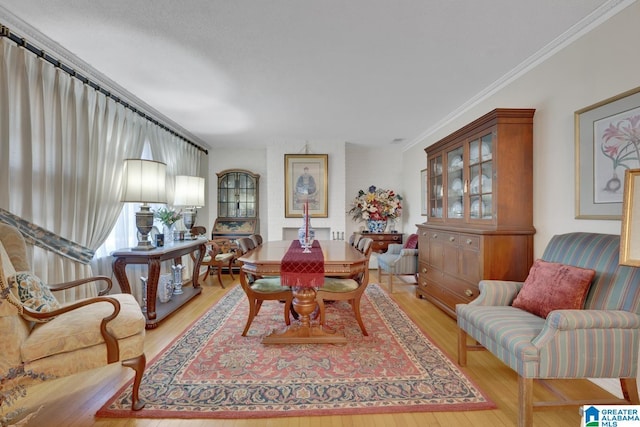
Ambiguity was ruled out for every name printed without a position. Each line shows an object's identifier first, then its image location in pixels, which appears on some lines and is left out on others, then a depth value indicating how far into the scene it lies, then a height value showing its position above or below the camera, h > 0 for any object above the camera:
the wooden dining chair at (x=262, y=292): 2.72 -0.73
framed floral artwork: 1.84 +0.40
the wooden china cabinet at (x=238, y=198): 5.67 +0.32
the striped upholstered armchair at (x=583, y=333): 1.54 -0.68
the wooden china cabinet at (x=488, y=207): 2.59 +0.05
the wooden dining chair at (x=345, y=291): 2.69 -0.72
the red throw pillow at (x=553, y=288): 1.79 -0.50
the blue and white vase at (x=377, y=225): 5.66 -0.23
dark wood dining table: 2.45 -0.51
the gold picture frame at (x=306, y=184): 5.50 +0.56
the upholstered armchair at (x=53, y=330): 1.56 -0.66
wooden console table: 2.93 -0.54
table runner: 2.37 -0.47
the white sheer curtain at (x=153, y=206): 3.22 +0.14
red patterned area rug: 1.77 -1.16
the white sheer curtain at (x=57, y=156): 2.16 +0.52
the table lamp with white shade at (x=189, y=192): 4.21 +0.33
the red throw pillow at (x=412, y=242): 4.55 -0.46
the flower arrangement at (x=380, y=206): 5.65 +0.14
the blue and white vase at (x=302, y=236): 3.20 -0.26
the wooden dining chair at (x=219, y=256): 4.52 -0.66
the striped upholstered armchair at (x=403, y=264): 4.27 -0.75
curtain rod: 2.09 +1.28
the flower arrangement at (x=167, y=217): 3.73 -0.03
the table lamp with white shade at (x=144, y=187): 2.94 +0.28
